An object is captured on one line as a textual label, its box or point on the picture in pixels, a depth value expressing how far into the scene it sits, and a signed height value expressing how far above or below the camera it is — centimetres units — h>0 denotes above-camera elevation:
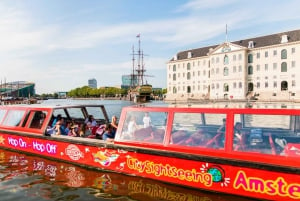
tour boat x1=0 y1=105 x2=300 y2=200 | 579 -138
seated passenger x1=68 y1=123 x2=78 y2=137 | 988 -126
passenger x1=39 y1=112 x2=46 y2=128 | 1072 -79
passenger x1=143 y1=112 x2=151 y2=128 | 786 -68
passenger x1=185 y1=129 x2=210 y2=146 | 684 -111
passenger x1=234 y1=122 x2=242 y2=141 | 640 -87
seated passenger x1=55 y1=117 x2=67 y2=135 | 1001 -114
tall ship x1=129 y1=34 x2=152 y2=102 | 10300 +400
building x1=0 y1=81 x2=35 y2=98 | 18038 +460
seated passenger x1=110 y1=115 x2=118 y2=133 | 945 -95
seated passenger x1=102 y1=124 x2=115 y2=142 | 916 -127
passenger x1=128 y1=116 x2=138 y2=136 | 800 -87
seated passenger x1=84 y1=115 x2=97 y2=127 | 1105 -100
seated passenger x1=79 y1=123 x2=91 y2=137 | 1039 -130
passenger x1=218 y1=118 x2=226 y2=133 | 664 -79
